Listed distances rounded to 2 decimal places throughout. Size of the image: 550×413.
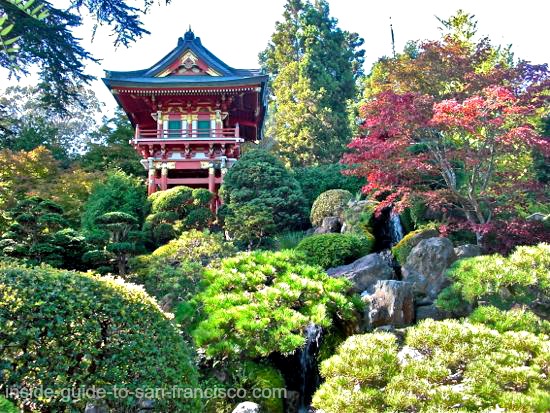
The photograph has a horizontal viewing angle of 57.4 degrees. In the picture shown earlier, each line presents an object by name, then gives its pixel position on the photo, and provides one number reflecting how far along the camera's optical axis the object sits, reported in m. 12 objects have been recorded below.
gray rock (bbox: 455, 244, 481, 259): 8.58
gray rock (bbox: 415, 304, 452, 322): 7.45
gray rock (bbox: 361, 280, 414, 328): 7.16
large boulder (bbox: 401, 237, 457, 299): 8.19
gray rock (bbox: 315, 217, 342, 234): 11.58
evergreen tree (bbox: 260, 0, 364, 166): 22.55
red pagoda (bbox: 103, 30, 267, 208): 16.23
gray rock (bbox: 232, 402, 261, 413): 4.98
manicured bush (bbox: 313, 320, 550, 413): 4.32
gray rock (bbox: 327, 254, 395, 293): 8.45
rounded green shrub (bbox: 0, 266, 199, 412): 3.46
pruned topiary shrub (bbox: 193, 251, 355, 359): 5.89
